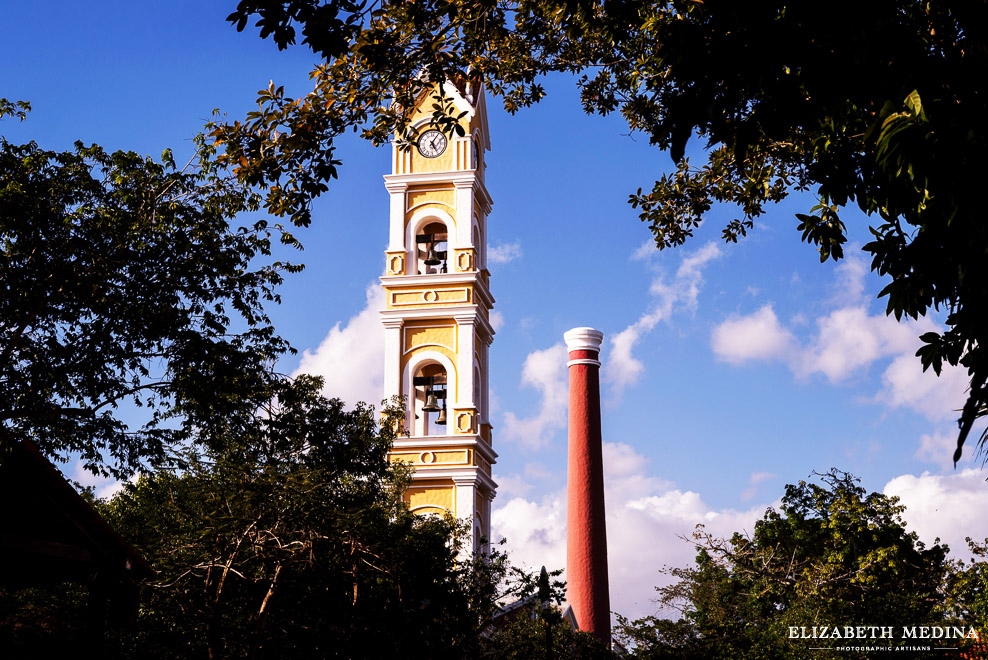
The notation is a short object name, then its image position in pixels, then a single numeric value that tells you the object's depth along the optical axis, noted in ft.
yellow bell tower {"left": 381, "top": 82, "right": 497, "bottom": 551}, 90.17
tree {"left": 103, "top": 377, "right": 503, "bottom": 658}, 40.81
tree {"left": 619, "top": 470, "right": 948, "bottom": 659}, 78.02
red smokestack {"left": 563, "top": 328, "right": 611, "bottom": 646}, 103.86
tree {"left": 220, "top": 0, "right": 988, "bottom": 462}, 17.70
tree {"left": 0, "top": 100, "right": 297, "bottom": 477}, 44.29
